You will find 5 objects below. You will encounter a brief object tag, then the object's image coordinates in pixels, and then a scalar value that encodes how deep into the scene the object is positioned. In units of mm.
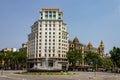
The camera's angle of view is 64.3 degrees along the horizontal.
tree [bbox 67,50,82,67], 49995
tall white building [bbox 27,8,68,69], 52511
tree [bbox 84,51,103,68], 52788
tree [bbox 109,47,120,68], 41910
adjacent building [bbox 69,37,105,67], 60778
